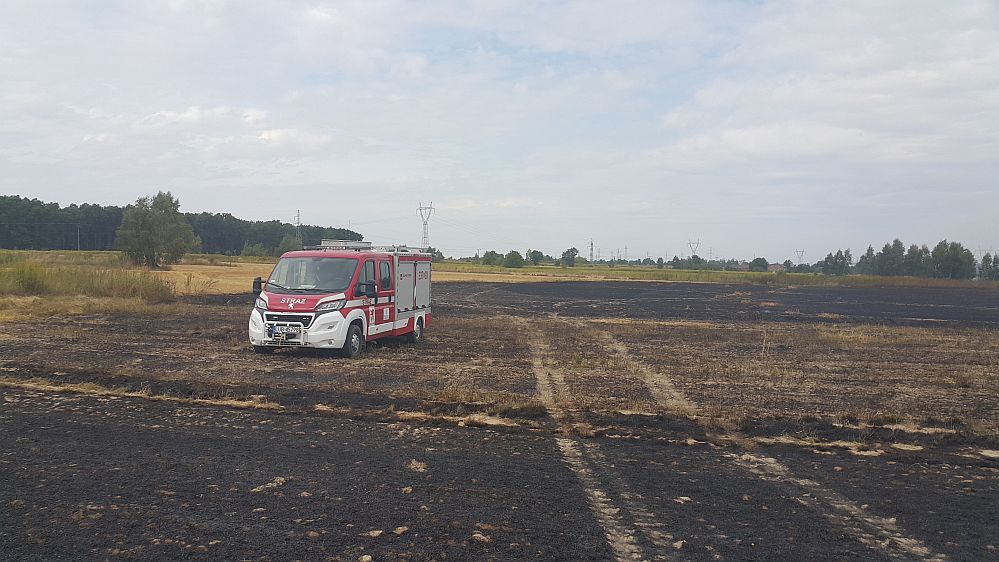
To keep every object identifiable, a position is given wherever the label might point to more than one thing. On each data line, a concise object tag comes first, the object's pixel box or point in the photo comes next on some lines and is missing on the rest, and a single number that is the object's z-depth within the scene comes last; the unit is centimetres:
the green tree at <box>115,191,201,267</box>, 6397
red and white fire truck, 1432
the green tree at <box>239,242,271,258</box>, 12325
